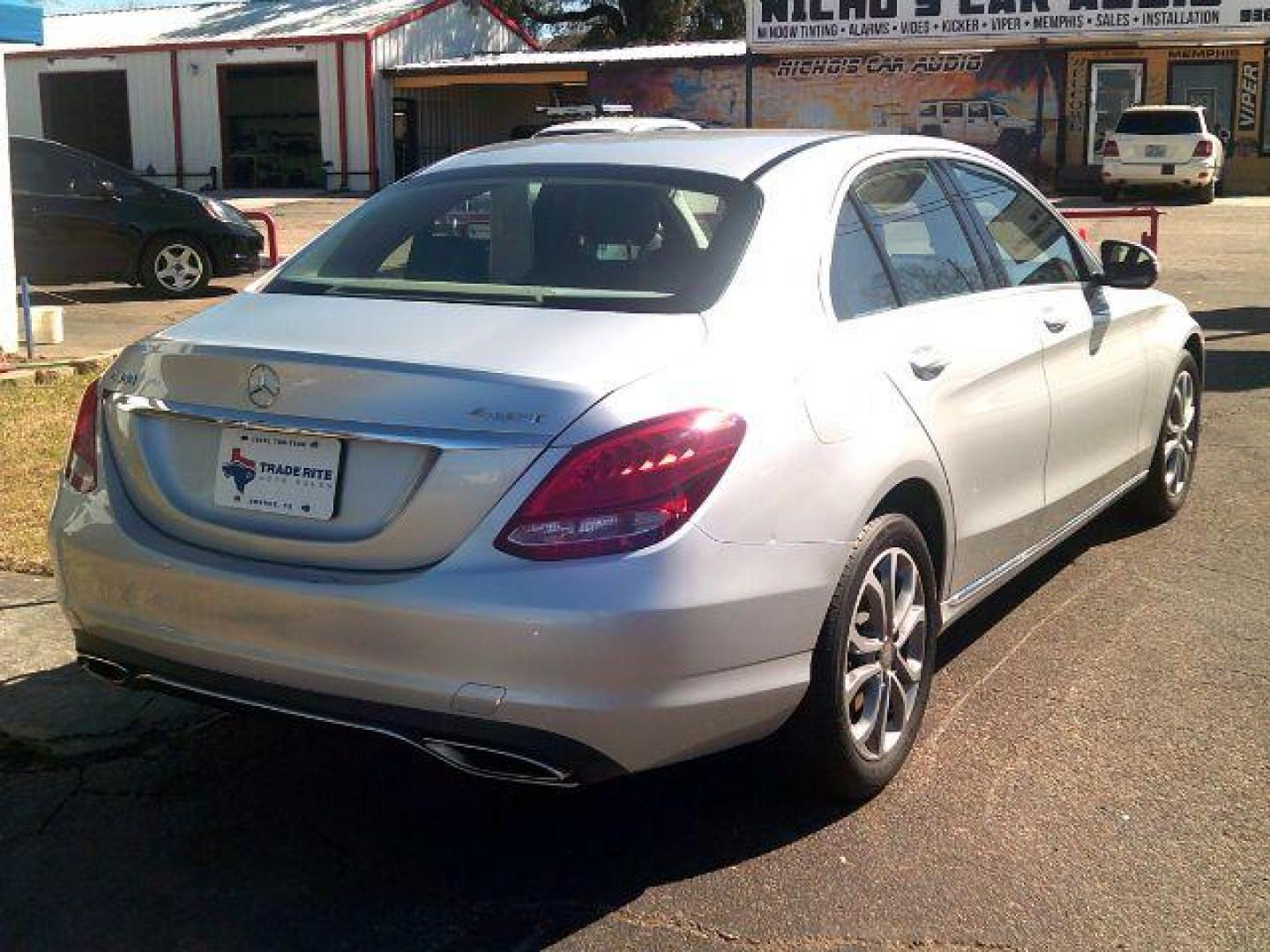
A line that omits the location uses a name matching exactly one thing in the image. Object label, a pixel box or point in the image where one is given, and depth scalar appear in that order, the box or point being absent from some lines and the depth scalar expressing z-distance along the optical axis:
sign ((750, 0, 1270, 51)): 31.81
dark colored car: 14.09
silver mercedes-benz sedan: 3.06
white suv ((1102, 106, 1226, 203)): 27.98
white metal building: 36.72
